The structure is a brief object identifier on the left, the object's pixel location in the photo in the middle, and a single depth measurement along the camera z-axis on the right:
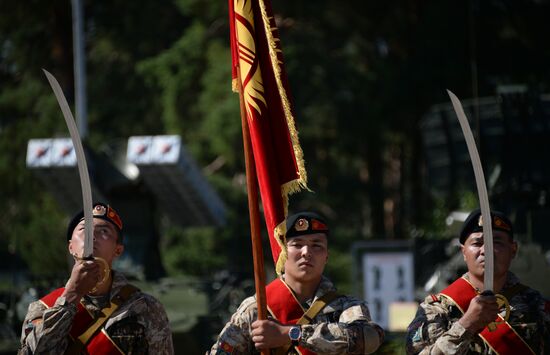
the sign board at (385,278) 34.59
